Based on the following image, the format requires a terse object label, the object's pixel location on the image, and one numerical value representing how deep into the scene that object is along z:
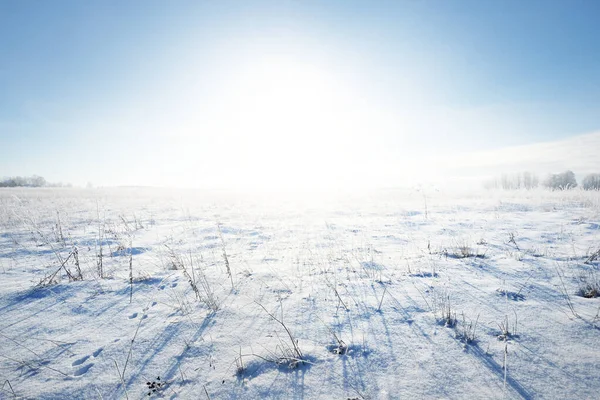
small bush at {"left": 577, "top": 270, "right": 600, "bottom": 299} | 3.25
